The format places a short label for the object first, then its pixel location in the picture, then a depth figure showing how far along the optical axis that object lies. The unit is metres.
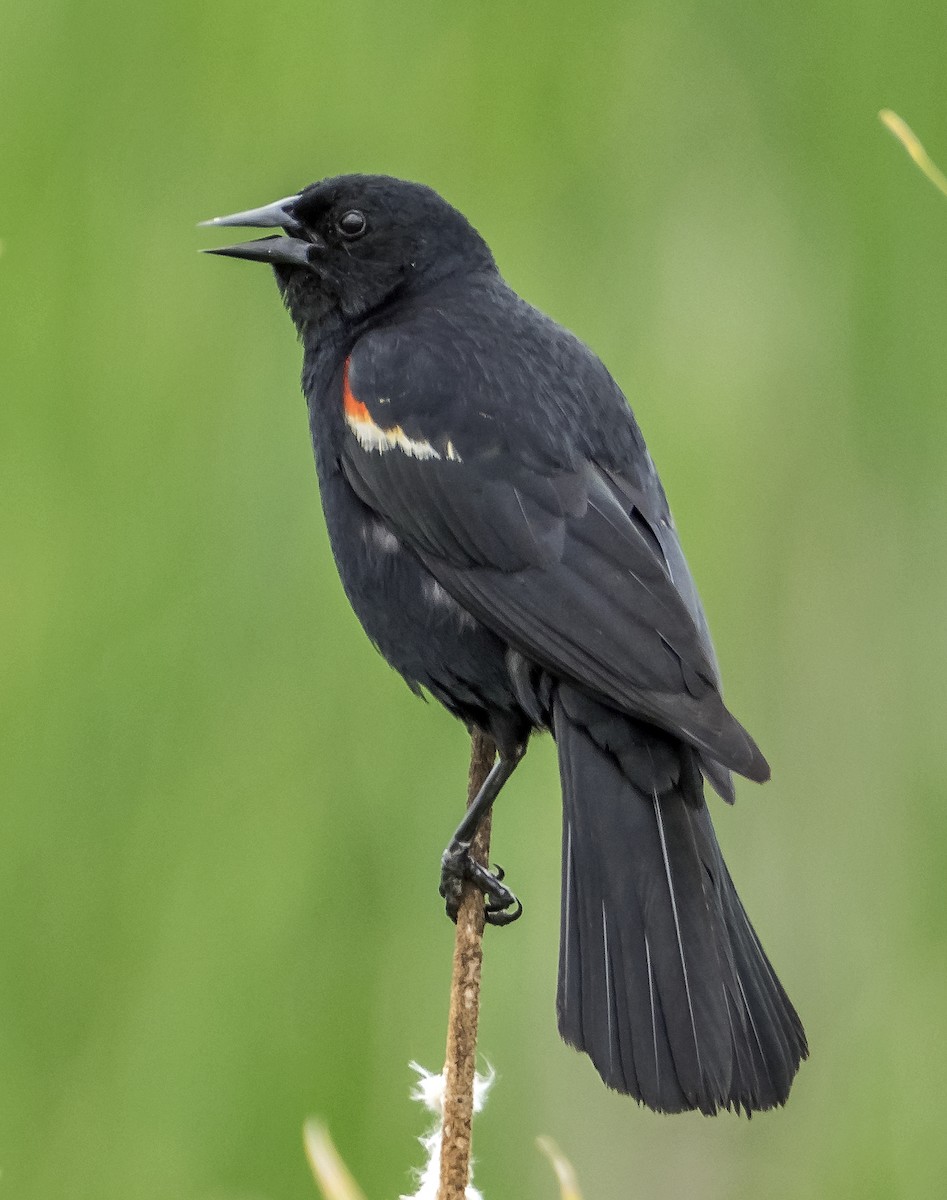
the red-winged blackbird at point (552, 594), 4.57
